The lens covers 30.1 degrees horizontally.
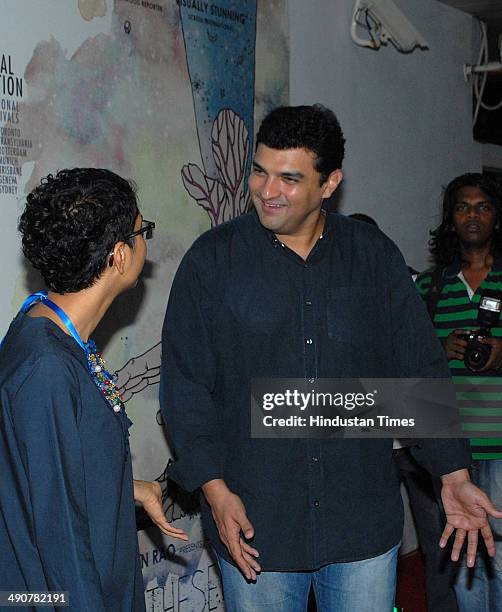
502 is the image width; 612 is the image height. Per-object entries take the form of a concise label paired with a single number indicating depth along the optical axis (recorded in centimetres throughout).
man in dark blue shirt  220
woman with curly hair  152
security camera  441
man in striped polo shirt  321
